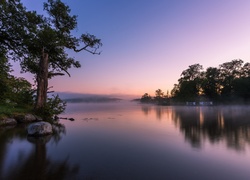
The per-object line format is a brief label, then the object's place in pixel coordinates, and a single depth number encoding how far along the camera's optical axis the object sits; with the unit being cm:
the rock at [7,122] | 1300
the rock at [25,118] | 1469
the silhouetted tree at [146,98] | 15405
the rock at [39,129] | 985
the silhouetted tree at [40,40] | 1184
